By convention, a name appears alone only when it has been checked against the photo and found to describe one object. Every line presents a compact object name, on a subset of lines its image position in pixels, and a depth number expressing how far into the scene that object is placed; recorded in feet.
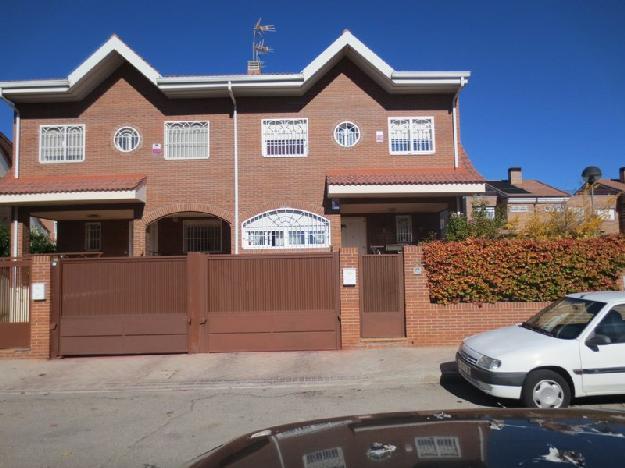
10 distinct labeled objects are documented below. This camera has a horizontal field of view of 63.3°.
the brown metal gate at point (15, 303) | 33.78
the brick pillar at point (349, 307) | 33.99
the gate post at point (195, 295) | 33.65
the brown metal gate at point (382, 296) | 34.86
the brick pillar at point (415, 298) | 34.30
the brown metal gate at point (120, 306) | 33.60
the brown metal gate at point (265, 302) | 33.83
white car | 20.67
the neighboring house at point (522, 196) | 118.11
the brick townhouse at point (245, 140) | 47.21
